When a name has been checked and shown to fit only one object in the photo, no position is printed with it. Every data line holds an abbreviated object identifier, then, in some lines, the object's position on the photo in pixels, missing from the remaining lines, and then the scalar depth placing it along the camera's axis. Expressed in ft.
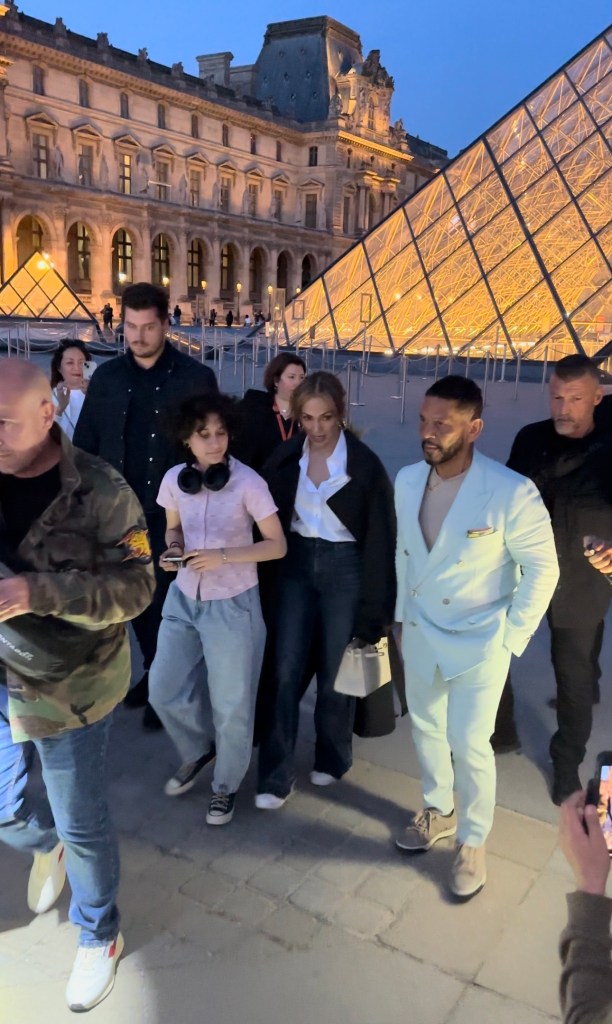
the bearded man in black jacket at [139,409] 9.71
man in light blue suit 6.88
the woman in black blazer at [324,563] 7.97
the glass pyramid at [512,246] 46.68
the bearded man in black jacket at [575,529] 8.34
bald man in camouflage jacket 5.07
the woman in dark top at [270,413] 10.71
